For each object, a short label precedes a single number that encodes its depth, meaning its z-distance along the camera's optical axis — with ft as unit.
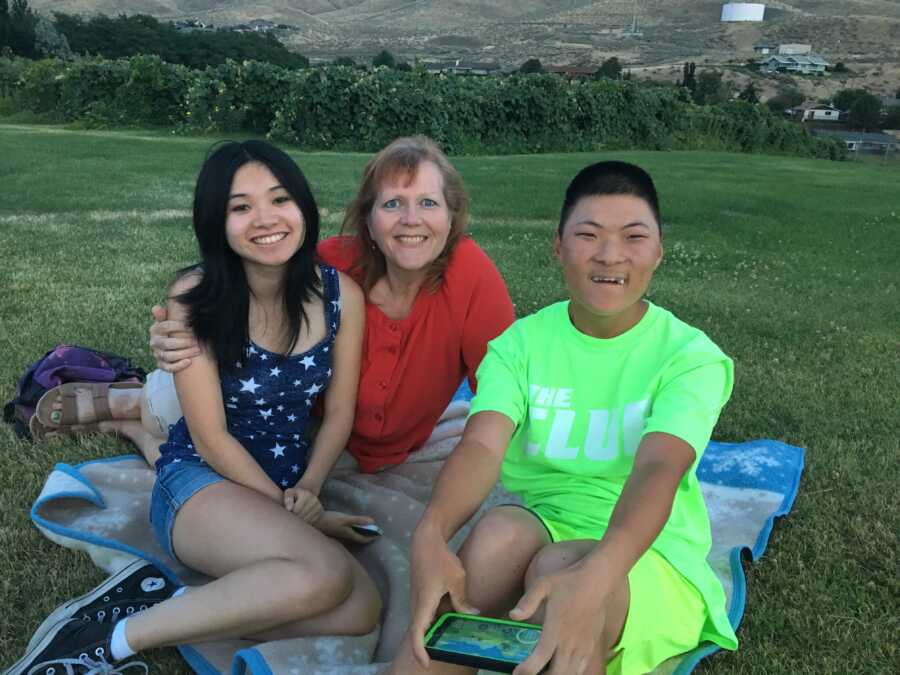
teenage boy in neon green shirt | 6.99
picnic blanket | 8.64
